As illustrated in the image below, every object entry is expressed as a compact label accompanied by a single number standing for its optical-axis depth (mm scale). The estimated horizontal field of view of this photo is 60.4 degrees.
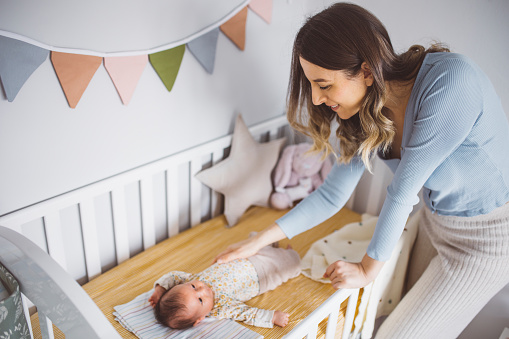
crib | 1123
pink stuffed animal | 1810
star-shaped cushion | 1678
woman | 942
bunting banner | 1058
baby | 1168
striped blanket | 1164
